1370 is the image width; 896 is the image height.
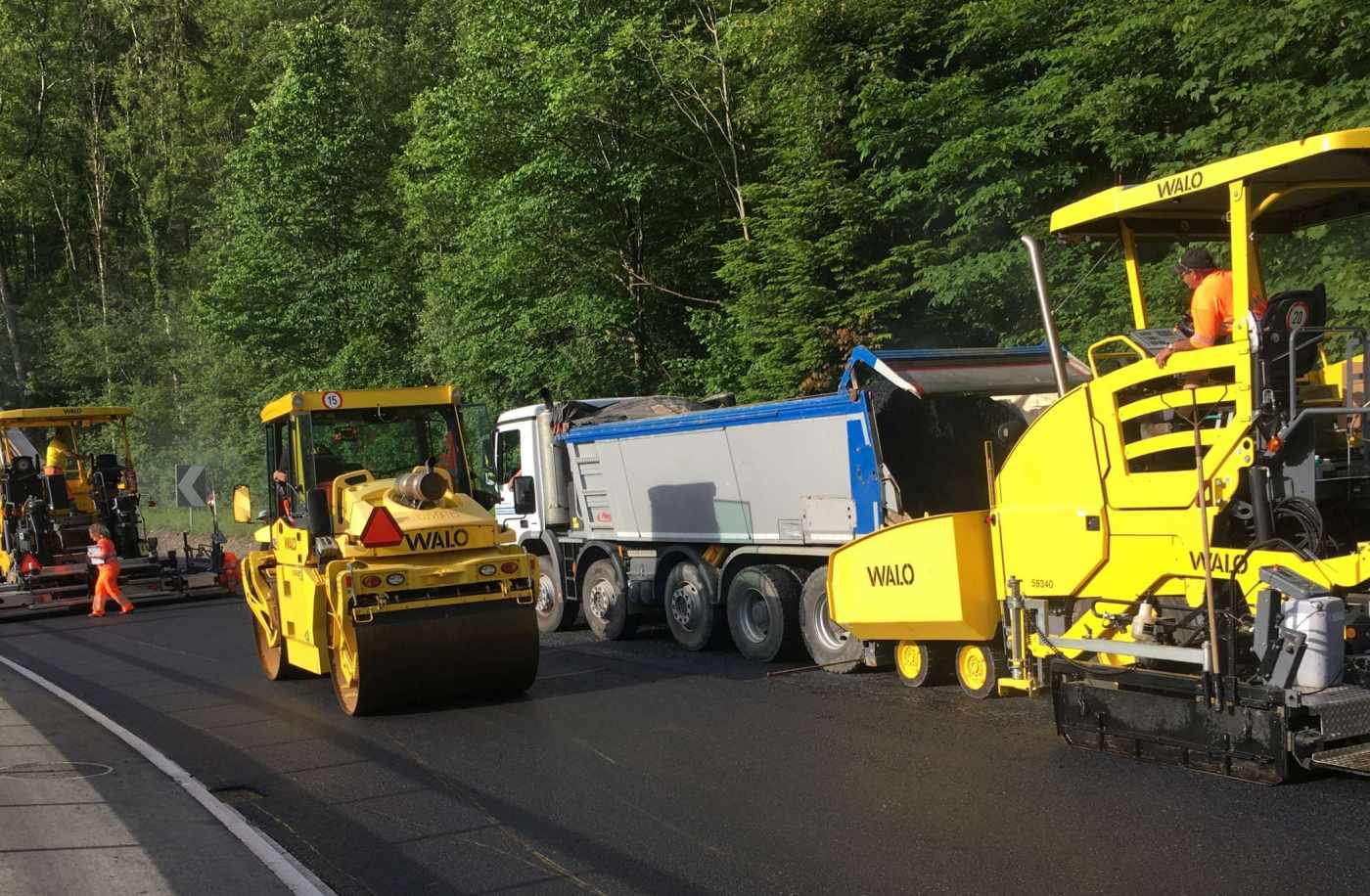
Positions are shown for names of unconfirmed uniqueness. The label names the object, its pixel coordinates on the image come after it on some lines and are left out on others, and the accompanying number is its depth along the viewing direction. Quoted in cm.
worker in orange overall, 1989
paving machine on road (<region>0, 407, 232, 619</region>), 2033
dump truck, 1049
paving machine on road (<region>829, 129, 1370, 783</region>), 631
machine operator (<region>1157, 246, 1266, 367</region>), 694
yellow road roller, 970
